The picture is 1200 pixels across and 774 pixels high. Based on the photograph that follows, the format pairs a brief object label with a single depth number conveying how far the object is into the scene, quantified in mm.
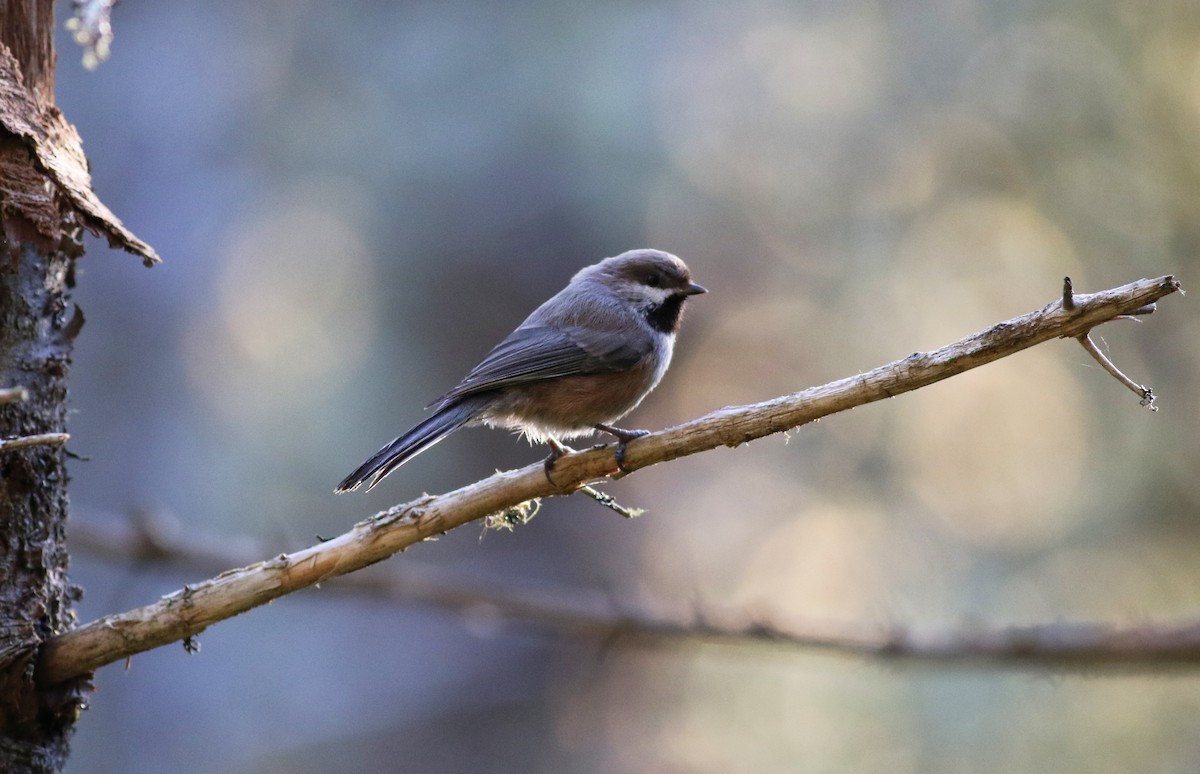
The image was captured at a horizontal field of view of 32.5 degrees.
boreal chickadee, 8570
